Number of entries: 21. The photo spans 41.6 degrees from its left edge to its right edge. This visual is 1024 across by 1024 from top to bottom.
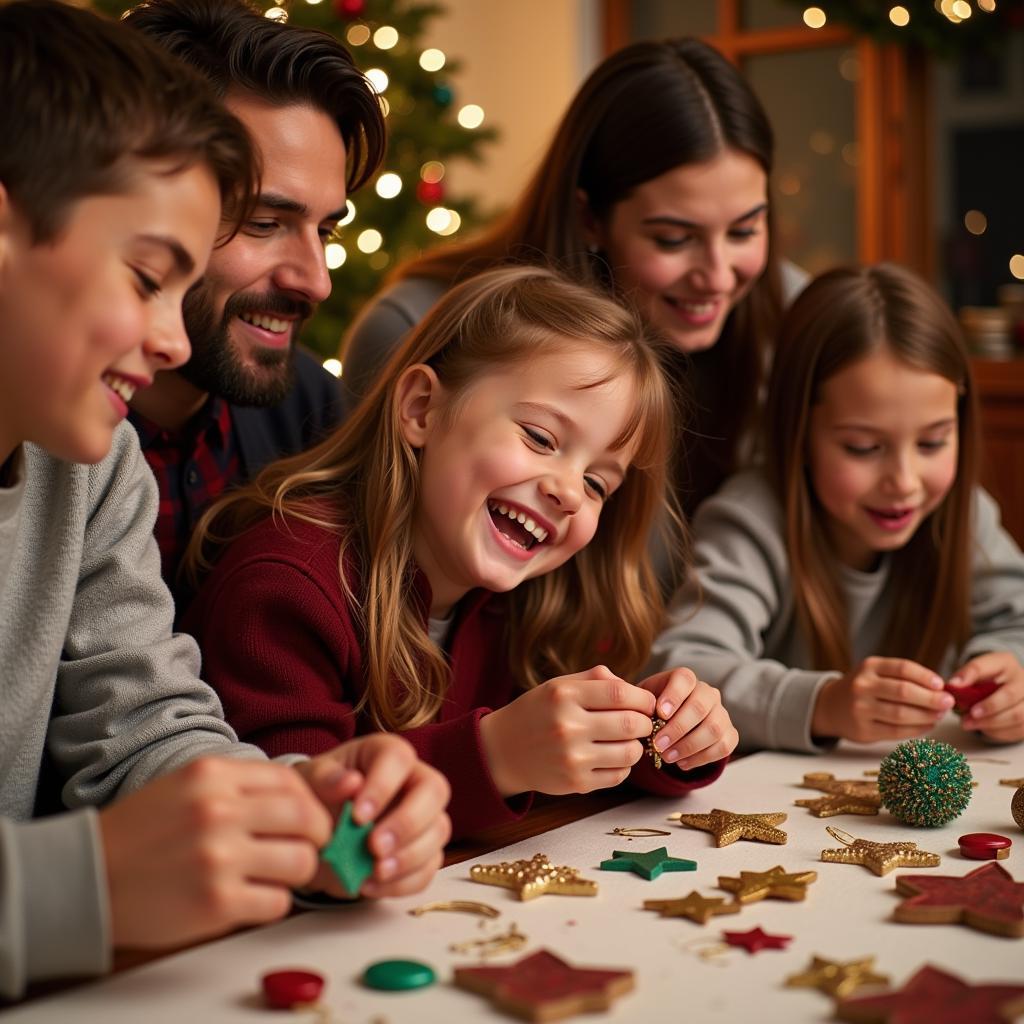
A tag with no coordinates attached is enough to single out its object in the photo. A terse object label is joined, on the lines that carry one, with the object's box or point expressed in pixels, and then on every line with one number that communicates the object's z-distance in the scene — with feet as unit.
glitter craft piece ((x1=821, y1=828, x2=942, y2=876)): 3.62
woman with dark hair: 6.57
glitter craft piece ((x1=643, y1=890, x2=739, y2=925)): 3.23
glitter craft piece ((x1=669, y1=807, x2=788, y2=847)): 3.87
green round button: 2.80
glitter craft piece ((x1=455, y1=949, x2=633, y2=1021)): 2.67
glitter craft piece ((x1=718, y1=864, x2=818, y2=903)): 3.37
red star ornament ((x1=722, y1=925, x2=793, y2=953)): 3.04
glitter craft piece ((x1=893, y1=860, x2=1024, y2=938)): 3.16
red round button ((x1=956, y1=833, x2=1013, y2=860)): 3.76
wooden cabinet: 14.17
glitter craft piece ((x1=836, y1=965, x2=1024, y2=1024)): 2.67
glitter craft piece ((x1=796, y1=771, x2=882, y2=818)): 4.24
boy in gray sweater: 2.81
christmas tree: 12.16
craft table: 2.74
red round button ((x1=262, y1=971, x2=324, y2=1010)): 2.71
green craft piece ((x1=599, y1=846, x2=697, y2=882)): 3.56
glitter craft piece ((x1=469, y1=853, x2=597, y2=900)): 3.40
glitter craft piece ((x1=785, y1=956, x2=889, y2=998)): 2.81
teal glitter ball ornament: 4.03
